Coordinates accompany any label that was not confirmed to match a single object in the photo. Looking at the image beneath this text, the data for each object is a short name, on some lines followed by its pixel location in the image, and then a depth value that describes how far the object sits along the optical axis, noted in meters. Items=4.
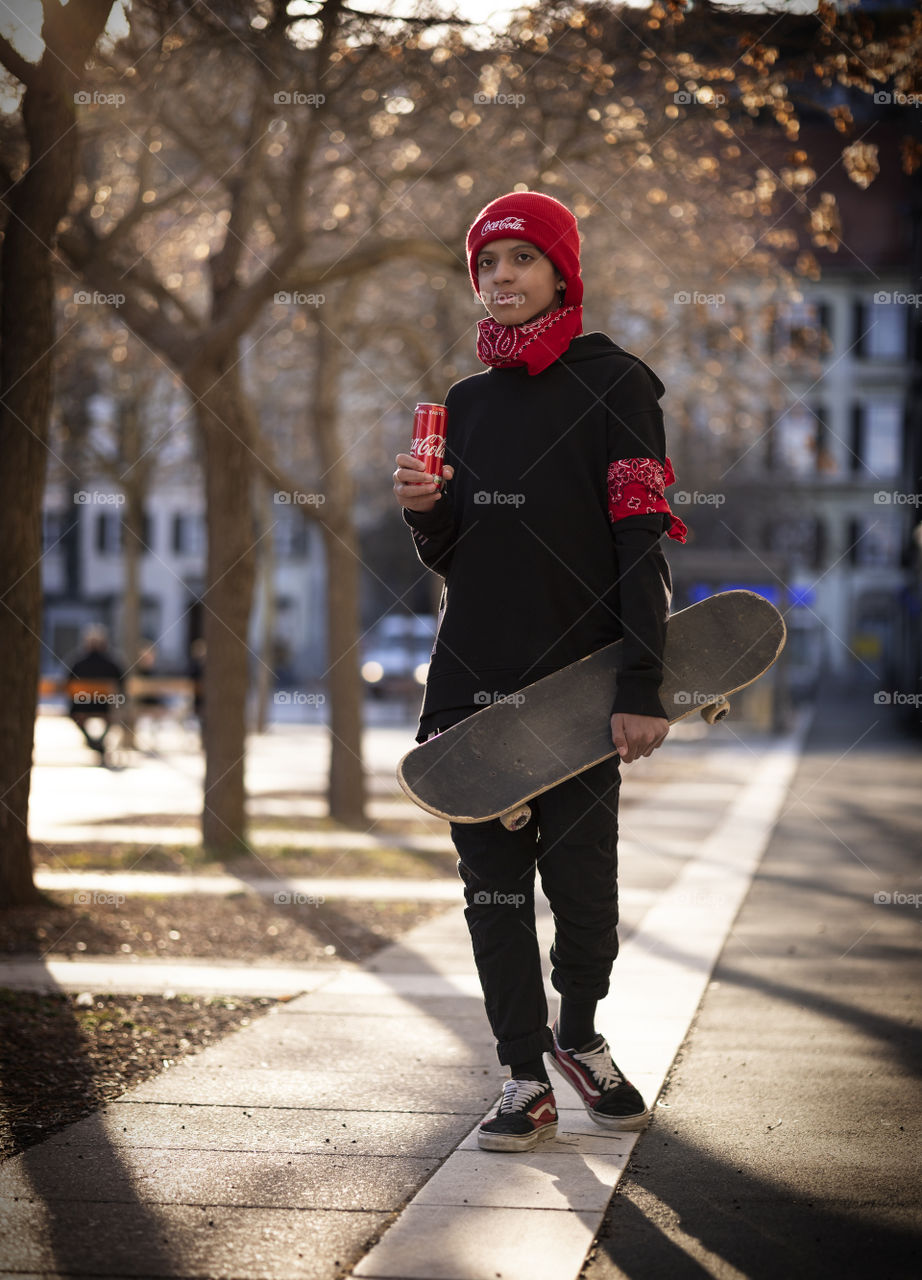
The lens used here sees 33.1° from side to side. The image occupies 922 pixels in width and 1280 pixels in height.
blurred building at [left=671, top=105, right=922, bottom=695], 41.41
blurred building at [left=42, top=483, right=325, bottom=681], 52.56
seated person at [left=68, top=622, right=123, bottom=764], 18.72
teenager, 3.58
